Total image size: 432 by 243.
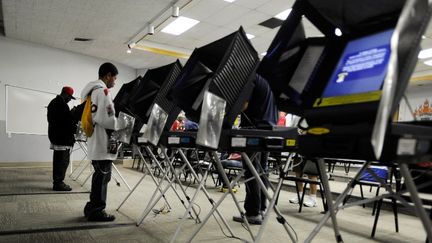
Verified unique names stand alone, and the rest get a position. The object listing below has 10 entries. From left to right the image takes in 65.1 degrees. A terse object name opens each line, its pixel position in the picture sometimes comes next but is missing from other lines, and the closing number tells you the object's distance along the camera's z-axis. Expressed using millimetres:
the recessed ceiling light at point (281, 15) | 6297
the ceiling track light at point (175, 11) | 5957
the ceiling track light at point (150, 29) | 7074
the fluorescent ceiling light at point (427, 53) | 8174
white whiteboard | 6871
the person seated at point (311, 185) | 4023
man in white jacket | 2982
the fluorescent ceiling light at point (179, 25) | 6973
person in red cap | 4957
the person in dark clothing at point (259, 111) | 2596
